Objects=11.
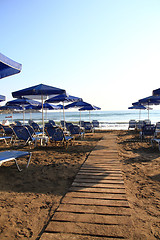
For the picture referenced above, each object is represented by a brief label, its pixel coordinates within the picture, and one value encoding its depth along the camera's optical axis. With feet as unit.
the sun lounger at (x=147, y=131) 23.21
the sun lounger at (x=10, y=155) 10.93
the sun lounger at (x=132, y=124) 44.55
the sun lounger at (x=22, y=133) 19.47
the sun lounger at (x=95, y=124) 44.45
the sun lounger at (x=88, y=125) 39.24
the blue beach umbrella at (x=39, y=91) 19.01
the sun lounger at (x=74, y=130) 25.85
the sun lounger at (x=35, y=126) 32.37
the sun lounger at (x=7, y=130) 27.07
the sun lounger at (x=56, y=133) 19.48
